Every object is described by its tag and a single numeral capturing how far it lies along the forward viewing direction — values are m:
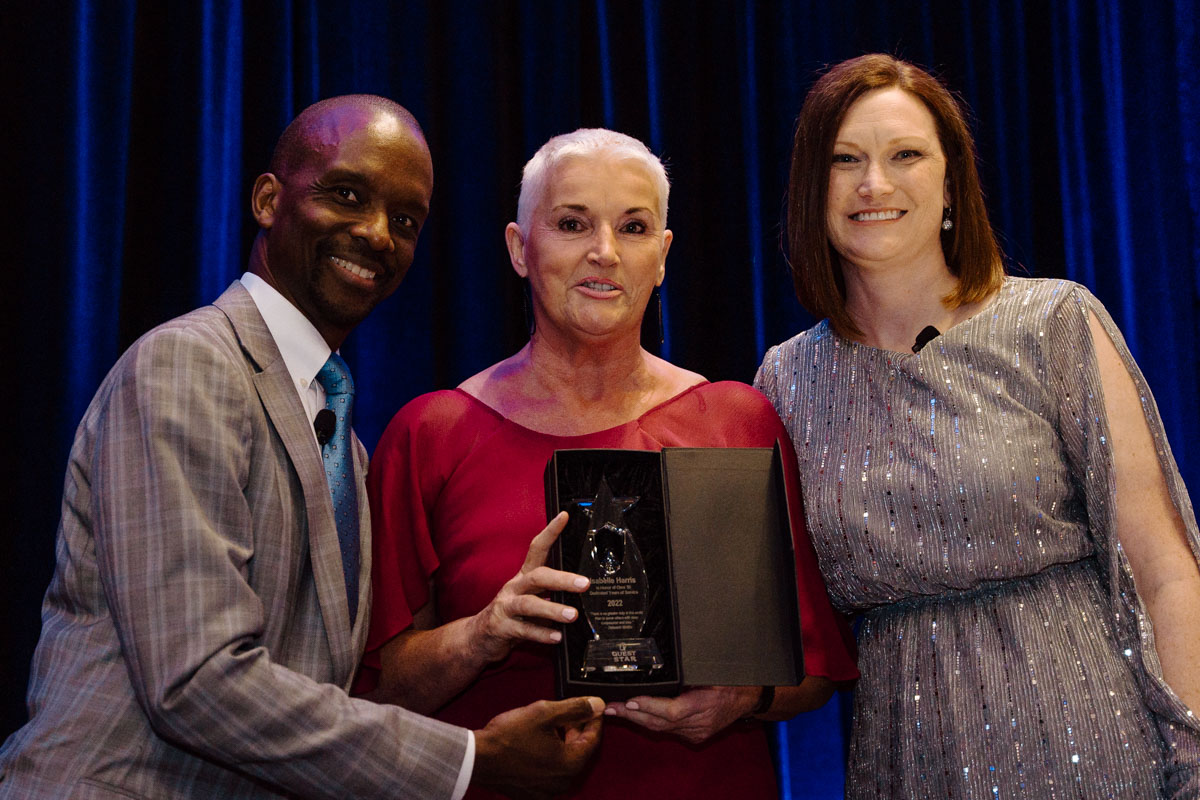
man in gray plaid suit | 1.35
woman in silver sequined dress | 1.71
